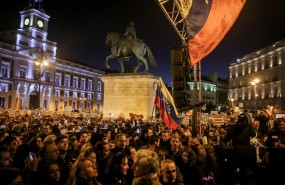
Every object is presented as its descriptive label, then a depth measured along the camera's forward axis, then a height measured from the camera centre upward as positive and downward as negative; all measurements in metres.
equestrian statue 18.55 +4.41
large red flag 6.50 +2.27
